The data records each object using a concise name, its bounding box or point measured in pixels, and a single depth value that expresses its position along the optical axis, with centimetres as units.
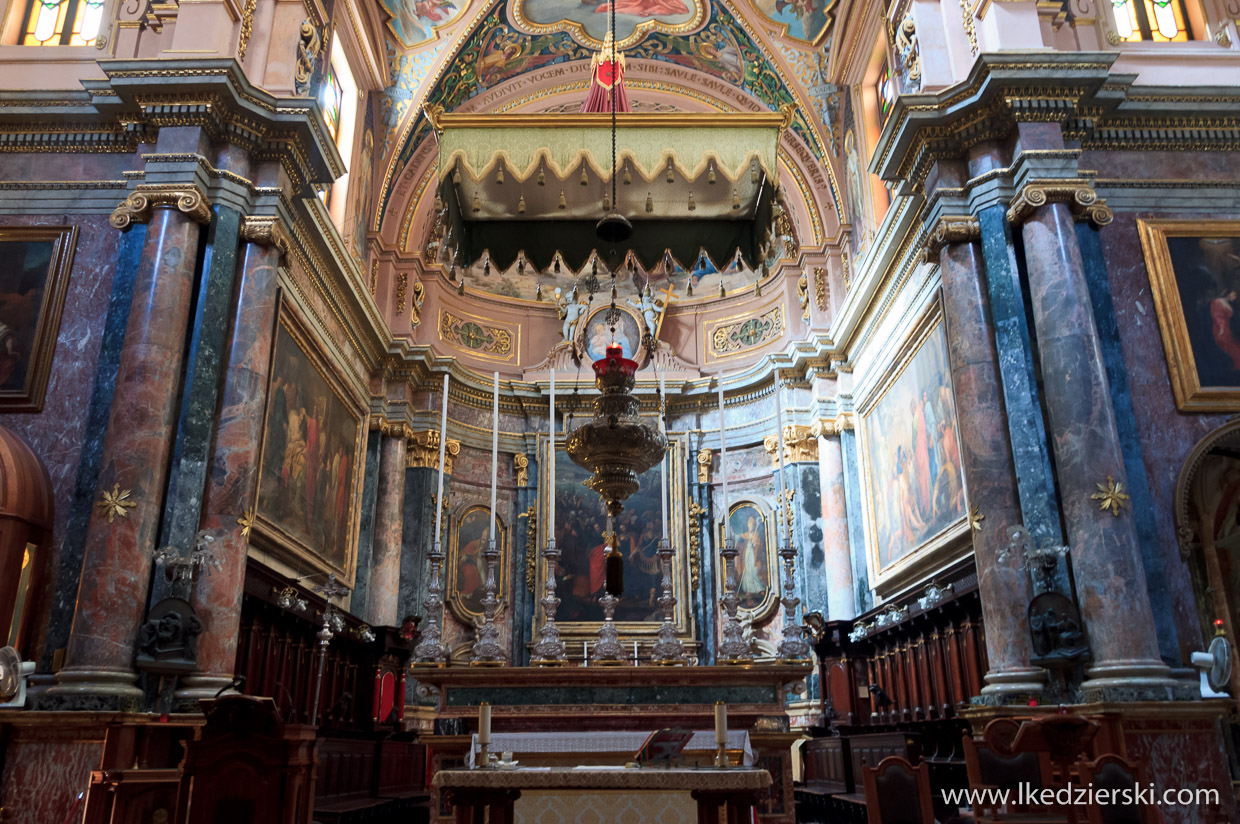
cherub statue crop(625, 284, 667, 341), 1655
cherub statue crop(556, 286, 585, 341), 1656
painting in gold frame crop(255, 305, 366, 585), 988
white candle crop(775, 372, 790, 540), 841
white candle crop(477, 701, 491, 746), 511
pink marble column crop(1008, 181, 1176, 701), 707
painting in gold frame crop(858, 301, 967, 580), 985
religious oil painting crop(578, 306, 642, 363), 1648
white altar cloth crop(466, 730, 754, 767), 627
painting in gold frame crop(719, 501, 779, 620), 1447
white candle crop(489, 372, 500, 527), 762
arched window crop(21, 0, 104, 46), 1002
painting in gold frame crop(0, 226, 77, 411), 841
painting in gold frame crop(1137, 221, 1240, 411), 833
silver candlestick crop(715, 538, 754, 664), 720
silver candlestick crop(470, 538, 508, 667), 712
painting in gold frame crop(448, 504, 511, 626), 1441
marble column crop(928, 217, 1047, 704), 757
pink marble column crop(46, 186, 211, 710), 711
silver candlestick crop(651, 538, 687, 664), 729
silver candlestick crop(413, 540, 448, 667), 696
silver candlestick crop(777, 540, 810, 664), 705
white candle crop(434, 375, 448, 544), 717
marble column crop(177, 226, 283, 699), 773
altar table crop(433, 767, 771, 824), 461
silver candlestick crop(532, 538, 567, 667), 723
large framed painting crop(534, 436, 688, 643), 1489
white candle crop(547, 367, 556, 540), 779
